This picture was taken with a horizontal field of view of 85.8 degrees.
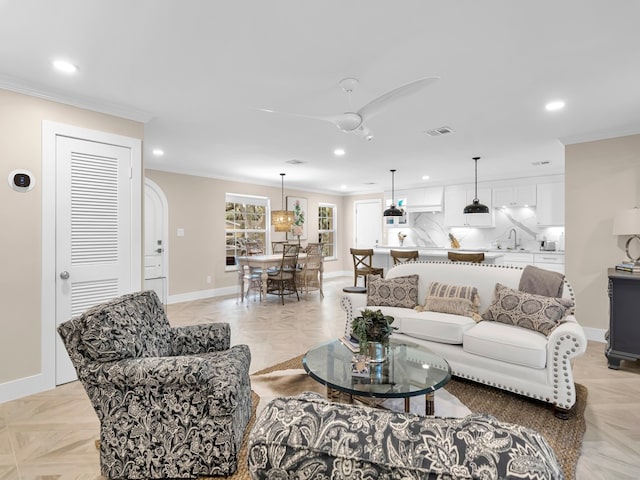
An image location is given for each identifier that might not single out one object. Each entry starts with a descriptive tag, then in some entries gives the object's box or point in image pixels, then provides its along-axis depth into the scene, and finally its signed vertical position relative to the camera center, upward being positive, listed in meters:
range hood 7.86 +0.93
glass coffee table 1.86 -0.80
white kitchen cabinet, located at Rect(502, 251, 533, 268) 6.35 -0.36
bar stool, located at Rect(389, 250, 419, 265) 5.58 -0.27
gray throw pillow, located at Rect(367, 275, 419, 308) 3.53 -0.55
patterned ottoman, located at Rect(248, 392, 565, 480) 0.56 -0.36
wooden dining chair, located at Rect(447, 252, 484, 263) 4.87 -0.26
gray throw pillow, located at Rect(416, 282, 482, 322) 3.13 -0.57
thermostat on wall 2.69 +0.47
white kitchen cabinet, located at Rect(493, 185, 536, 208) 6.70 +0.87
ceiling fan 1.99 +0.87
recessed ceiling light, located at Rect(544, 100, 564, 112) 3.13 +1.25
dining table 5.89 -0.40
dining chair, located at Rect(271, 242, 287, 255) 7.85 -0.17
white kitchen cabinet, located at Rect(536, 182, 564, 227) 6.38 +0.66
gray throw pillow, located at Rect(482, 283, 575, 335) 2.67 -0.57
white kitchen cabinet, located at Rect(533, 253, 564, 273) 6.02 -0.38
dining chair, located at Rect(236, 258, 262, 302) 6.29 -0.69
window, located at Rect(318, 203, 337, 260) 9.31 +0.29
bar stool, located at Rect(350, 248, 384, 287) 6.27 -0.49
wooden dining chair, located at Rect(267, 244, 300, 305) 6.12 -0.58
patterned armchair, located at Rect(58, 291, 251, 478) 1.70 -0.83
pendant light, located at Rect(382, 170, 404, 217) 6.57 +0.53
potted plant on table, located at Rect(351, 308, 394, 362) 2.15 -0.58
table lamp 3.41 +0.17
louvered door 2.93 +0.11
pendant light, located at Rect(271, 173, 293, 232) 6.64 +0.38
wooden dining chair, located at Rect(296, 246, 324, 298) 6.50 -0.65
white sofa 2.31 -0.77
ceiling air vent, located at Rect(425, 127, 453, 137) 3.95 +1.27
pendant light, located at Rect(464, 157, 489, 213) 5.61 +0.50
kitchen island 5.21 -0.28
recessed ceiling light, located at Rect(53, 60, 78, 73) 2.41 +1.24
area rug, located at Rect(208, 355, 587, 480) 1.99 -1.21
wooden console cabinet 3.13 -0.73
